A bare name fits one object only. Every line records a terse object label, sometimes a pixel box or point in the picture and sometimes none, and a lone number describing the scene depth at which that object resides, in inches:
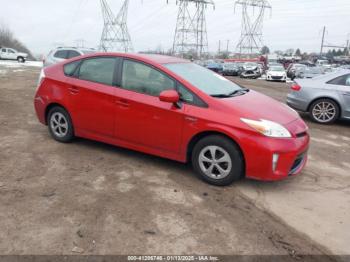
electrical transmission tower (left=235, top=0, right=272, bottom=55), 2409.0
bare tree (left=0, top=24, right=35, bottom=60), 3164.1
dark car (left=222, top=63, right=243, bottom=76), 1411.0
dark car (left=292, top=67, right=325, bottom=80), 1081.4
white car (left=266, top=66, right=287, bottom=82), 1097.4
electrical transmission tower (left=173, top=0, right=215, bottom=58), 2179.1
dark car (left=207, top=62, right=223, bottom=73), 1477.0
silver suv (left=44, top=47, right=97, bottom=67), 536.7
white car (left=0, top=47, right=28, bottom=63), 1704.0
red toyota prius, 163.2
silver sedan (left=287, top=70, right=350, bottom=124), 332.8
